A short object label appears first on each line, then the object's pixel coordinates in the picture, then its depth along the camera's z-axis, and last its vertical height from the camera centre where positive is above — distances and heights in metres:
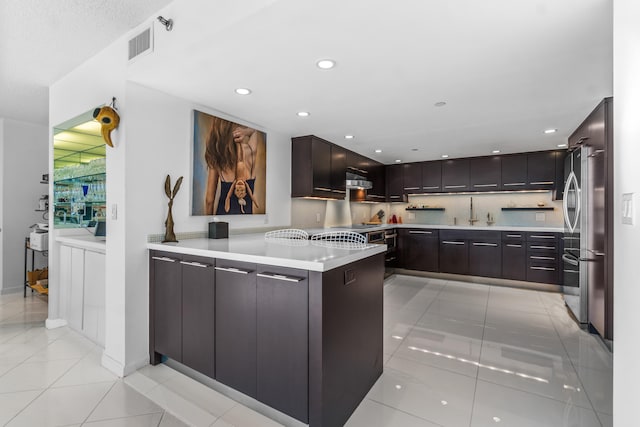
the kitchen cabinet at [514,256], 4.64 -0.67
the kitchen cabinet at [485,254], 4.83 -0.67
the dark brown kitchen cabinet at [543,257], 4.43 -0.66
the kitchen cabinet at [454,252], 5.09 -0.67
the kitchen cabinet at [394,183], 6.06 +0.61
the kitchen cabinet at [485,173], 5.19 +0.71
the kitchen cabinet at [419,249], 5.32 -0.66
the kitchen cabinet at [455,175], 5.44 +0.70
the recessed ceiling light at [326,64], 1.96 +1.00
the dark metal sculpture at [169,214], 2.38 -0.01
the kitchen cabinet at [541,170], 4.81 +0.70
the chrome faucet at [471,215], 5.64 -0.04
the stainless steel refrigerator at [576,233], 3.03 -0.21
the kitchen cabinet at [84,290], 2.52 -0.71
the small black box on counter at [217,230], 2.72 -0.16
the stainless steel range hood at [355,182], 4.72 +0.49
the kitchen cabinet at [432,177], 5.67 +0.70
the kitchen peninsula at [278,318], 1.54 -0.64
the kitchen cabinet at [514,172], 5.00 +0.70
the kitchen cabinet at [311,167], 3.94 +0.62
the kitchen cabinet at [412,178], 5.86 +0.70
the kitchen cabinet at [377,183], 5.64 +0.59
